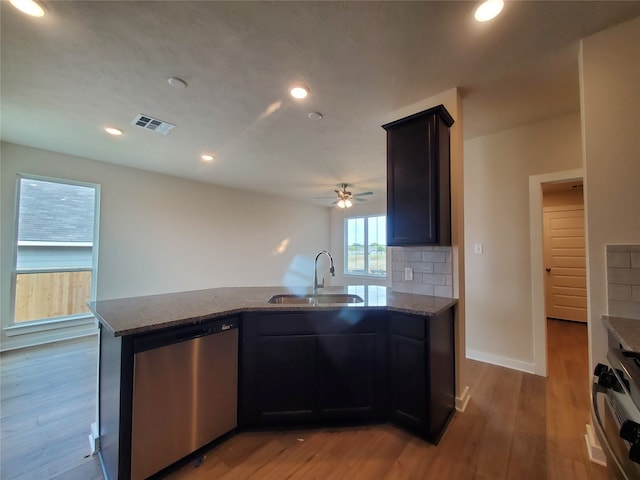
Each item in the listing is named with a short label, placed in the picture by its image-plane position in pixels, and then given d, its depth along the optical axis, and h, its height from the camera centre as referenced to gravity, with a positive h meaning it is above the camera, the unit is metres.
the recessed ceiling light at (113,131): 2.92 +1.32
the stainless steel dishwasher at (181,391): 1.40 -0.86
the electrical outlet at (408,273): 2.40 -0.22
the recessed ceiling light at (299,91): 2.14 +1.32
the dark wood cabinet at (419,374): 1.75 -0.87
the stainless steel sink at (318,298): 2.33 -0.45
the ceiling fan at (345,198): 4.52 +0.89
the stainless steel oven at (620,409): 0.82 -0.58
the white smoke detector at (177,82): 2.03 +1.31
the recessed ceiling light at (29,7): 1.42 +1.33
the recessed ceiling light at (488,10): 1.39 +1.32
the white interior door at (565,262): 4.73 -0.22
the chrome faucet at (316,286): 2.55 -0.37
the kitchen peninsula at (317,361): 1.68 -0.78
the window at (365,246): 7.04 +0.09
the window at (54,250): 3.53 -0.04
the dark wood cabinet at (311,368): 1.84 -0.86
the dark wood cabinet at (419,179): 2.02 +0.57
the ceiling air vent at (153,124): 2.65 +1.32
